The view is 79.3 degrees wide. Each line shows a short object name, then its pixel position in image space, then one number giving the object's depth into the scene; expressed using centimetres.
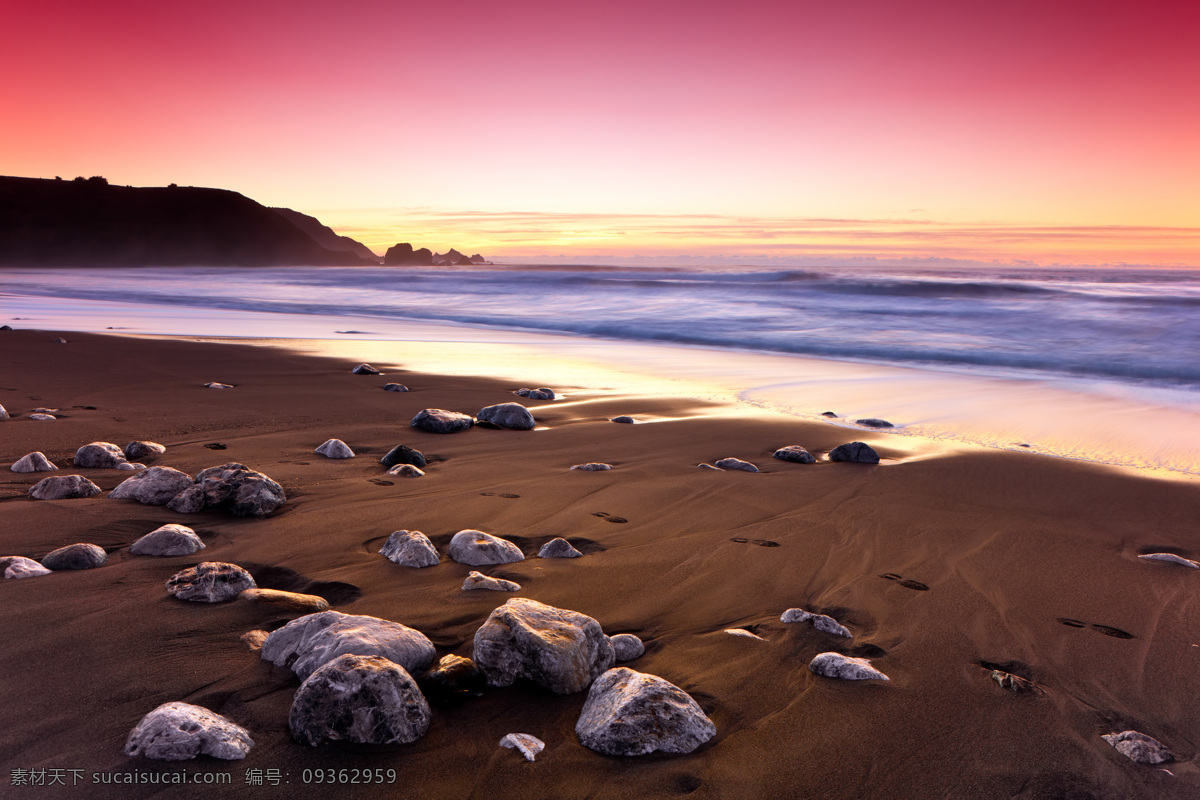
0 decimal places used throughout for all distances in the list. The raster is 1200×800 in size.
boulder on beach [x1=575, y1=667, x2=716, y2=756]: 177
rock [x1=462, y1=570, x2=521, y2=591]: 258
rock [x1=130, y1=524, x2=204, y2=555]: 270
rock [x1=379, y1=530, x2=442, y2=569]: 278
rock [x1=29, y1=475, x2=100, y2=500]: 323
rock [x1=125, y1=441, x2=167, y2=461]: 407
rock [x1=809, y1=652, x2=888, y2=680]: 222
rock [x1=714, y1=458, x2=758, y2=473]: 459
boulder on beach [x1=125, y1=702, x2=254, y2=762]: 164
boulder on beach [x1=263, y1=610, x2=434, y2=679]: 190
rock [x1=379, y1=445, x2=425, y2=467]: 420
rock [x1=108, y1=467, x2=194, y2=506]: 321
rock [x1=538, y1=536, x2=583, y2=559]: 300
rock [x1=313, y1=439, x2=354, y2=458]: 438
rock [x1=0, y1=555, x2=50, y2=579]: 244
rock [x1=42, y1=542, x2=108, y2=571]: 255
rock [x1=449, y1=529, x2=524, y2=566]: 284
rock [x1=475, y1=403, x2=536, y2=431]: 551
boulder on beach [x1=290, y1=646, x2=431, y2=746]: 171
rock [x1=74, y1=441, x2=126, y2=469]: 378
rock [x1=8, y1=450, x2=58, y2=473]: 365
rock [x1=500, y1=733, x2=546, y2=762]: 175
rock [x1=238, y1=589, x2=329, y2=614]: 238
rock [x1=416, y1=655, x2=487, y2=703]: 194
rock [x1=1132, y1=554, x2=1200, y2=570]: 328
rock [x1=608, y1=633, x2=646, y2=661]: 224
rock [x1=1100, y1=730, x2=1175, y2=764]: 191
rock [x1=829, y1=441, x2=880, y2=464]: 489
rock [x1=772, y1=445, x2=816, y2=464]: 489
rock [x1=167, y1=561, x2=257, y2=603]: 237
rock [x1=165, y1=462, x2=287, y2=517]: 317
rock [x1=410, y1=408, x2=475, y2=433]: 525
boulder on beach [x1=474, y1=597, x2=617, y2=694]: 198
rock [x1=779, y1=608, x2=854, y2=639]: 250
